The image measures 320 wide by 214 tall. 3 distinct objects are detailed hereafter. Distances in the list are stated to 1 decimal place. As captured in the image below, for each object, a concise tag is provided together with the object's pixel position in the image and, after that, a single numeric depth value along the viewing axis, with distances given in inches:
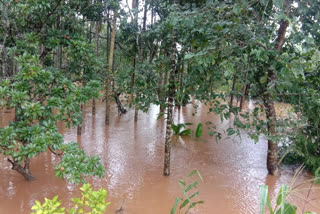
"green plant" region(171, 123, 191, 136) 319.6
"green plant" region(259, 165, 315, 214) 73.5
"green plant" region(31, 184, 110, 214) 72.1
